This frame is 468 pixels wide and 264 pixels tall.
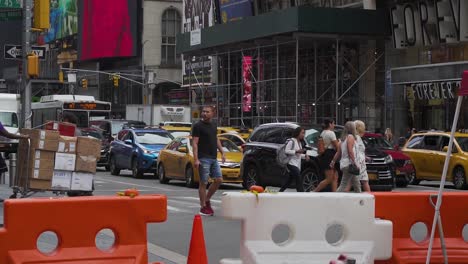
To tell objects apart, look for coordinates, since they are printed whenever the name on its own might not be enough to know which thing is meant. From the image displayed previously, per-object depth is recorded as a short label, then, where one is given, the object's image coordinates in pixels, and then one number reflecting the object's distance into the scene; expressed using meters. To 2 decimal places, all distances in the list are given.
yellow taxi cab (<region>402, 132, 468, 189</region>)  23.91
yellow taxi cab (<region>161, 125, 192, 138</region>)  31.23
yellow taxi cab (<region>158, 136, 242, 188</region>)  22.55
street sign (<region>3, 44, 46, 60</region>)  22.98
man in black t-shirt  14.53
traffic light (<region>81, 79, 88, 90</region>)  74.64
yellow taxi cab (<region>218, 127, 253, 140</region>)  28.09
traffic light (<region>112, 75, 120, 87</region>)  63.88
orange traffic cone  8.05
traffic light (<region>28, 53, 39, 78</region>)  22.27
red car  23.58
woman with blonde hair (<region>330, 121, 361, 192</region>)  15.01
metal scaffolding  40.88
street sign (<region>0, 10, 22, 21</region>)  21.84
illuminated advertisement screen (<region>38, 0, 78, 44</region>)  89.88
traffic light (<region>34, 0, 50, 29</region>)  21.67
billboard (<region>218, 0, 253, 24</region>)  49.25
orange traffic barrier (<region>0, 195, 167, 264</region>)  7.44
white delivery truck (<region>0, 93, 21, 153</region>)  36.59
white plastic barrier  7.67
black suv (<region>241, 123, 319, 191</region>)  20.39
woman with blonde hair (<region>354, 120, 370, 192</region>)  15.25
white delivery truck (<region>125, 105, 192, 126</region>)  48.25
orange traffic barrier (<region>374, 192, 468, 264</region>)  8.61
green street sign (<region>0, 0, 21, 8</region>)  22.89
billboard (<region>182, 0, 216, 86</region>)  53.28
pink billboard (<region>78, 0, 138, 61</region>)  78.88
